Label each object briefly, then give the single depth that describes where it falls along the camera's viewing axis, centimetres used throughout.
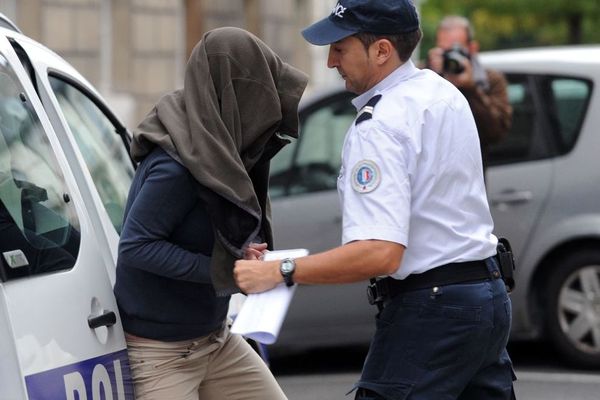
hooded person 746
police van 657
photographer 1558
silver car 1608
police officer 700
